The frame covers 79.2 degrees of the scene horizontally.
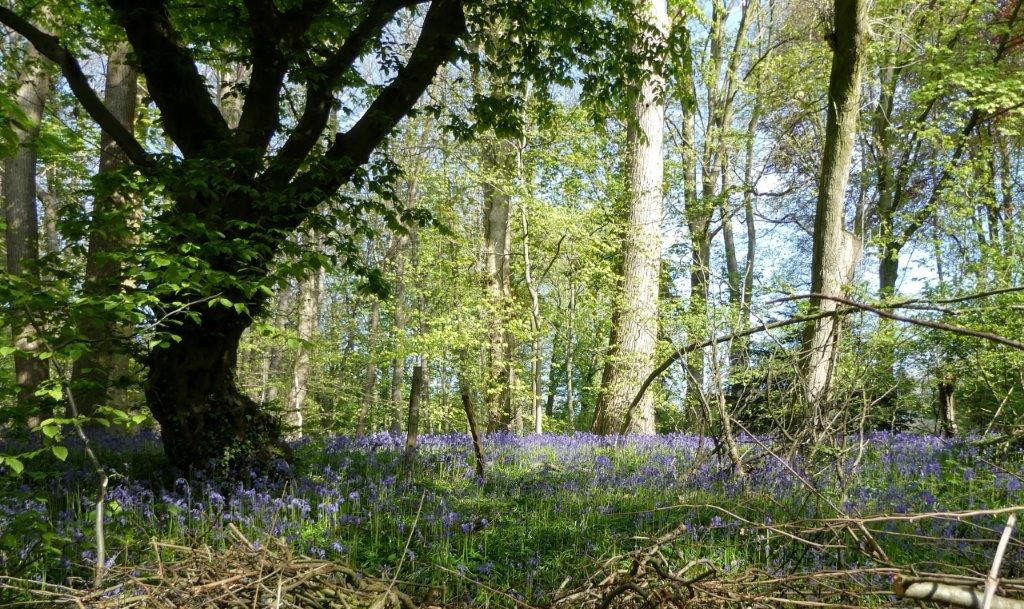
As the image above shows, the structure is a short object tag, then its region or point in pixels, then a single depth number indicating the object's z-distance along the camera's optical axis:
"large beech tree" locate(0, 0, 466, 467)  4.91
